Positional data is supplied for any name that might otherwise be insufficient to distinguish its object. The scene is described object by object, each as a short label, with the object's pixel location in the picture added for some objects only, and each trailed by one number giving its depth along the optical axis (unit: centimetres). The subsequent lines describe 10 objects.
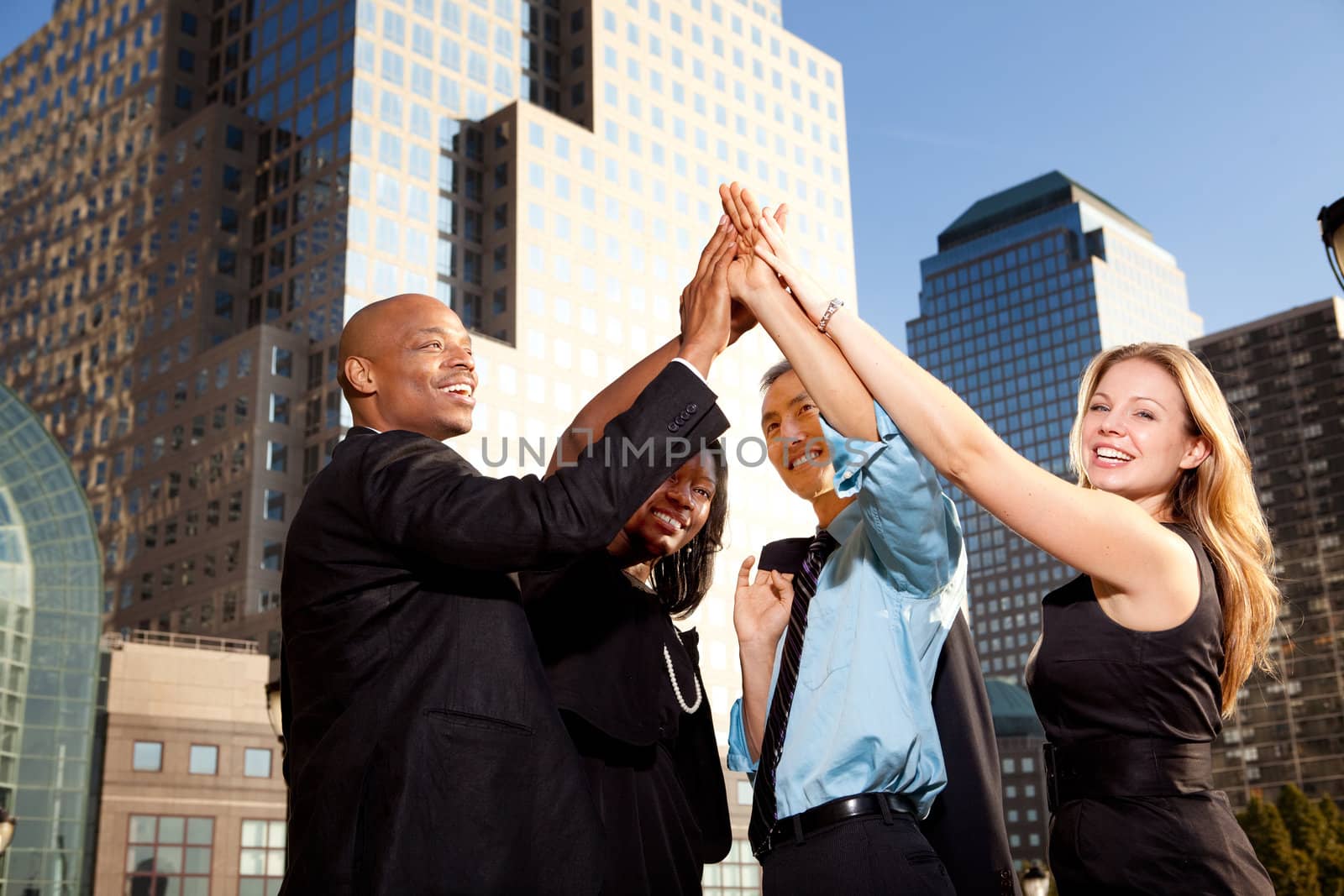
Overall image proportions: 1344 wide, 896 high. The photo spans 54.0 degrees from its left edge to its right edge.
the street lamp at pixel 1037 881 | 1789
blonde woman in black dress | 290
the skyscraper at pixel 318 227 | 6488
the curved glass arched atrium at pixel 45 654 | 3506
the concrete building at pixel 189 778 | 4297
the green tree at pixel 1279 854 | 5006
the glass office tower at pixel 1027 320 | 15850
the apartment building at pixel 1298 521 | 10775
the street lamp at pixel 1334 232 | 488
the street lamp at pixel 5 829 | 1225
